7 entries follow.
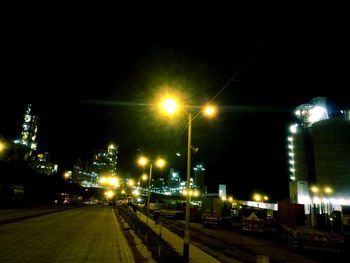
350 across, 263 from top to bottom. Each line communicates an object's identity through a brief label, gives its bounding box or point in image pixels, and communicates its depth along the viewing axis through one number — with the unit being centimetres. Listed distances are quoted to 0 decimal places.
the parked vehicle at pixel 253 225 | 2569
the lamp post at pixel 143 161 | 3174
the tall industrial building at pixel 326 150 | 6781
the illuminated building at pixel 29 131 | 13462
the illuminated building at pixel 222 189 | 12167
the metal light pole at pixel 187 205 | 1213
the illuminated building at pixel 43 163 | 13800
